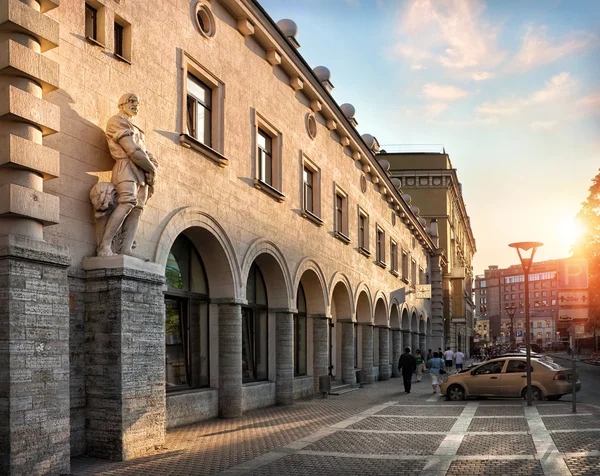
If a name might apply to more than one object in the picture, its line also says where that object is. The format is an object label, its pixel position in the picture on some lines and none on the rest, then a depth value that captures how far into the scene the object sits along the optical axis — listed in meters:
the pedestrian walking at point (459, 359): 35.41
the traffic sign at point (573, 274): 19.91
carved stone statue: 10.91
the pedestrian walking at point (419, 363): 32.30
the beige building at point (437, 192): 61.38
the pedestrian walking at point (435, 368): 25.03
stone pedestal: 10.43
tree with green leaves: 38.12
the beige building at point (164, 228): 9.05
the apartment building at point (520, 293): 170.62
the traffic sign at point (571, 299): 19.55
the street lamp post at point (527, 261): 19.42
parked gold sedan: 20.81
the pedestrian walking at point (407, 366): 25.20
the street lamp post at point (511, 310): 50.24
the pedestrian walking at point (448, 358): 36.59
